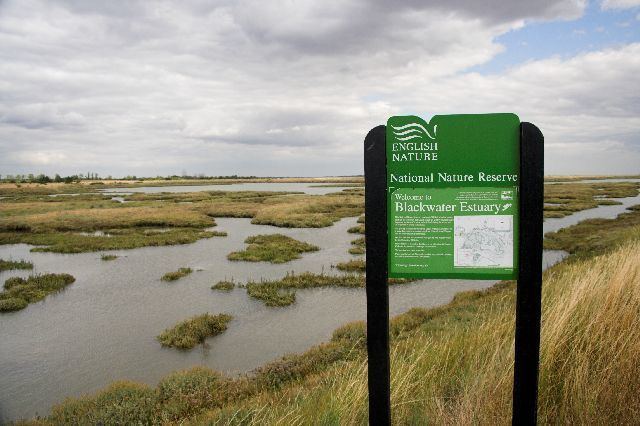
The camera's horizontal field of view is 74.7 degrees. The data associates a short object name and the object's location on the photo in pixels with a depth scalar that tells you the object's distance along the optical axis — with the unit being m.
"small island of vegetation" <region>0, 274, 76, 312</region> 17.47
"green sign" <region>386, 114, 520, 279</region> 3.65
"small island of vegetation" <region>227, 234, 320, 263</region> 25.81
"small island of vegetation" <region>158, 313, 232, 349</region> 13.27
